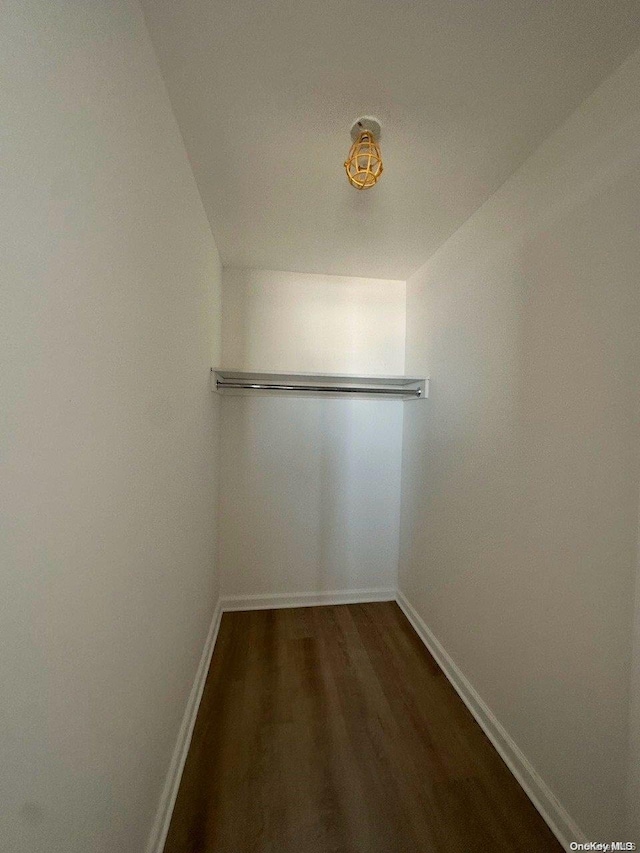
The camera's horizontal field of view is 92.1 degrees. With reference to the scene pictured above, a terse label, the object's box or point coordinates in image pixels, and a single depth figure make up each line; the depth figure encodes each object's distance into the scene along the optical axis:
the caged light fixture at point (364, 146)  1.04
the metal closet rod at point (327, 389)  1.92
